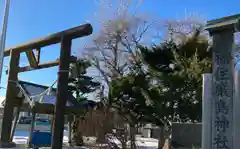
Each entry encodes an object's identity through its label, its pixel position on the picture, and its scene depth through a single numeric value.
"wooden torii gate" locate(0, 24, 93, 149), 6.93
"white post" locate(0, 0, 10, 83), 8.32
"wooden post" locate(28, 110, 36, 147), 9.96
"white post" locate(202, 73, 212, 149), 4.64
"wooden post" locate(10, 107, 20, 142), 10.58
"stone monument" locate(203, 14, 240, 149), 4.46
